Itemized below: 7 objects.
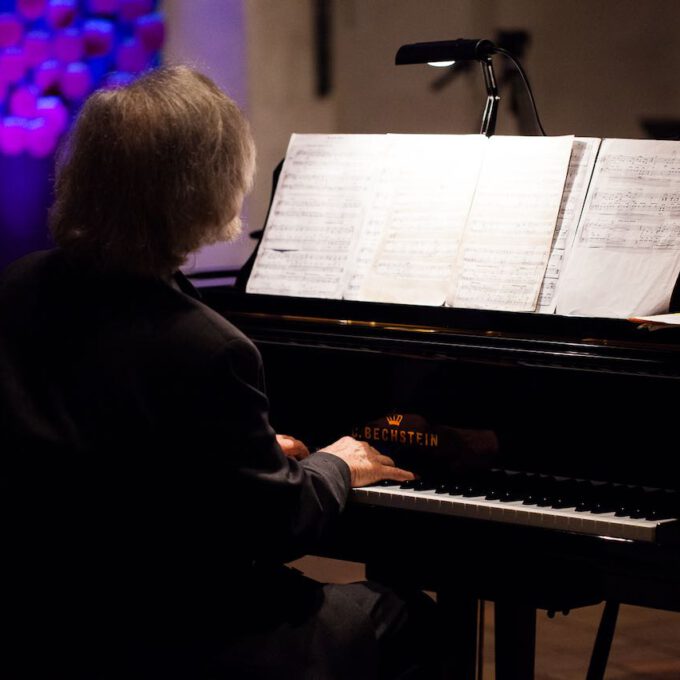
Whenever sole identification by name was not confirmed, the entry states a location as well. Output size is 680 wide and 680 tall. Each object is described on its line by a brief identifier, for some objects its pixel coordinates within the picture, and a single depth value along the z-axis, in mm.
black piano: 3484
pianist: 2725
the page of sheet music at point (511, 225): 4227
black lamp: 4875
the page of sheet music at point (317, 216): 4656
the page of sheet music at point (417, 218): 4422
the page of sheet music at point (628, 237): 4105
